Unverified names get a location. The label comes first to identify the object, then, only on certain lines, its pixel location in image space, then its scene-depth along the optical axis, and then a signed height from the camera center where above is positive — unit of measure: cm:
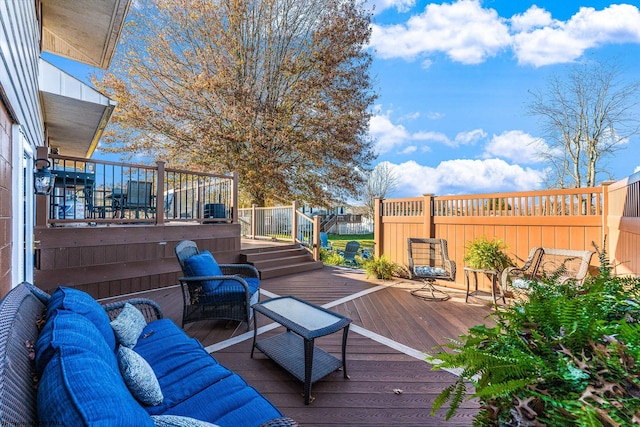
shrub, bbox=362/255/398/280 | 593 -119
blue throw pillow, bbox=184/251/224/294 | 322 -69
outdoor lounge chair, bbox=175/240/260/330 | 321 -97
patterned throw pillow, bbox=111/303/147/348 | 175 -76
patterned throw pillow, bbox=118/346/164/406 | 131 -80
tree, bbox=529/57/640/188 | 854 +304
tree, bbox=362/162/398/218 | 1834 +185
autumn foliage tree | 952 +441
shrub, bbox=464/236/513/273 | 471 -75
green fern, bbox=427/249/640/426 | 58 -37
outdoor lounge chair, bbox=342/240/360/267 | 1139 -163
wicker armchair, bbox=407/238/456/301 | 470 -98
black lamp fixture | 307 +31
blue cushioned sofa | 77 -54
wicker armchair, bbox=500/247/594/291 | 387 -75
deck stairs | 627 -116
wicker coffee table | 213 -110
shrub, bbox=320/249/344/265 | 903 -157
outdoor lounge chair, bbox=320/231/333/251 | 1282 -135
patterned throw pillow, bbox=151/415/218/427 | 106 -81
